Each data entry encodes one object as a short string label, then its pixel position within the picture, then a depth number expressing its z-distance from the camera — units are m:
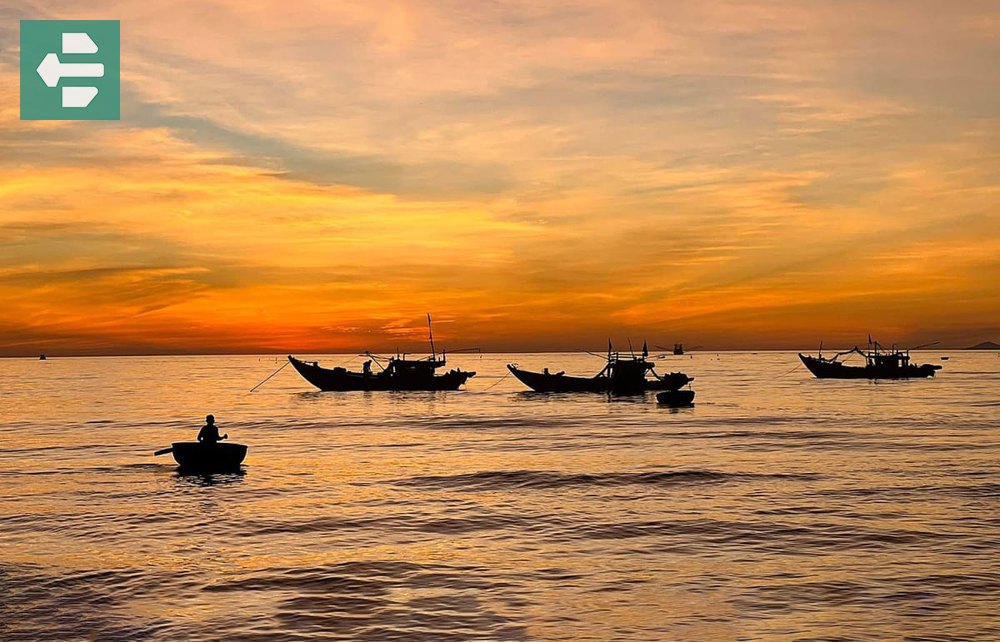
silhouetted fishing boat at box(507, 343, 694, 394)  97.81
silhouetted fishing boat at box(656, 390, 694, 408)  84.88
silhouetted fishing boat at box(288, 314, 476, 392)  104.31
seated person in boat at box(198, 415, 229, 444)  36.75
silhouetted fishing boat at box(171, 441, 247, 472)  36.72
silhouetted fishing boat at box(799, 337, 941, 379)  137.88
